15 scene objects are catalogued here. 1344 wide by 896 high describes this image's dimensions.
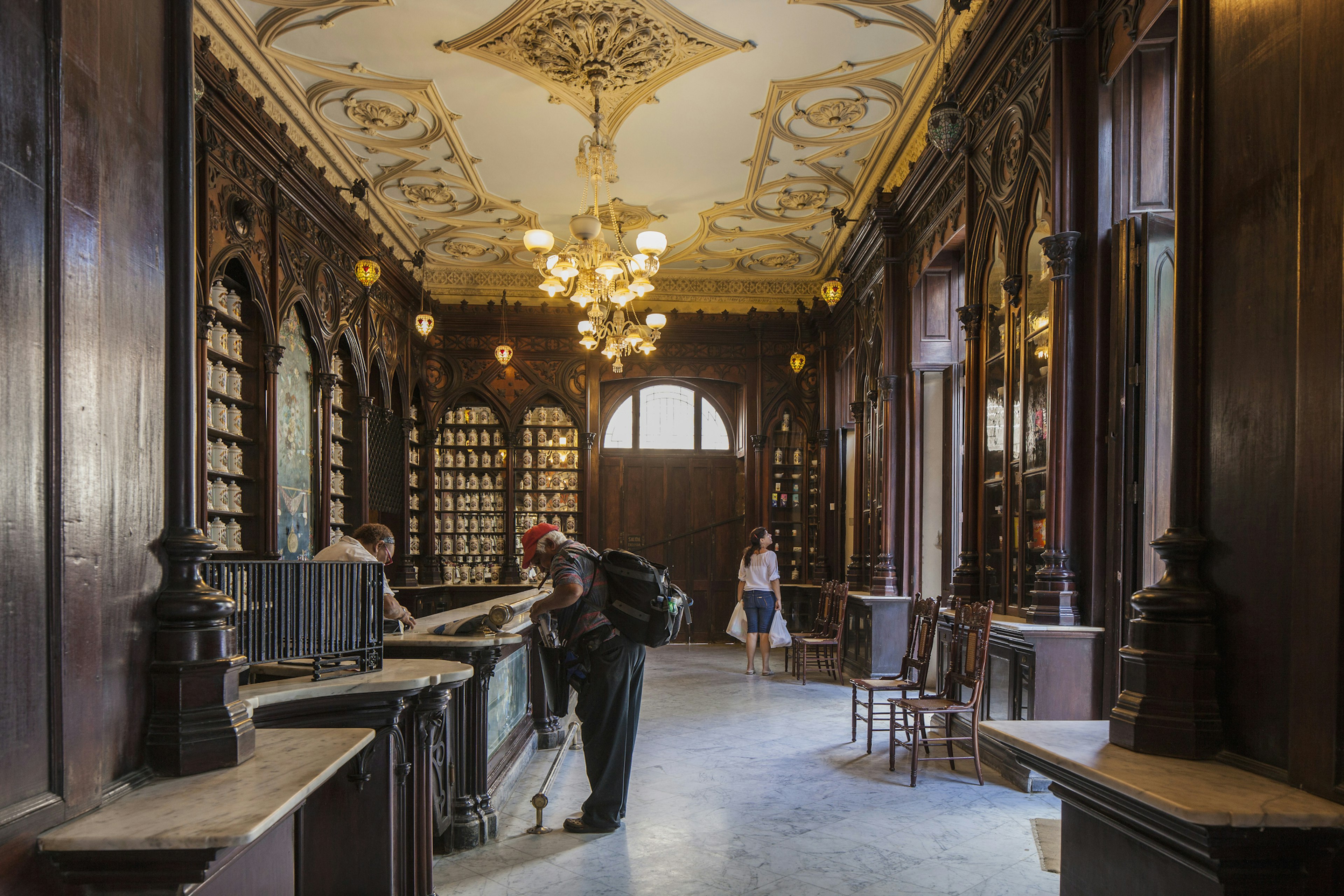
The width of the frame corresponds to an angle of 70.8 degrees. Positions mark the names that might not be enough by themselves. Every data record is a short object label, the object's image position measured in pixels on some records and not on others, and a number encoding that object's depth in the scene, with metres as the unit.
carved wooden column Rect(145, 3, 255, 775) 2.08
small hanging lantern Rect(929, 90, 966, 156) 5.54
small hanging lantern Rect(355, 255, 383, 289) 8.96
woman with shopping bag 9.95
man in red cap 4.56
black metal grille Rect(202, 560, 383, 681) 2.75
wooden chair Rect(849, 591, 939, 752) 6.29
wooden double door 13.42
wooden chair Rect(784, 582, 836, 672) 10.27
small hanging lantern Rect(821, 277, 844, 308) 9.63
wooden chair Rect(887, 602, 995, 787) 5.57
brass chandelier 7.27
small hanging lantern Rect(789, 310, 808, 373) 12.19
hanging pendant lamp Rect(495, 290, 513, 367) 12.05
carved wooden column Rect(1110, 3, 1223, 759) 2.13
